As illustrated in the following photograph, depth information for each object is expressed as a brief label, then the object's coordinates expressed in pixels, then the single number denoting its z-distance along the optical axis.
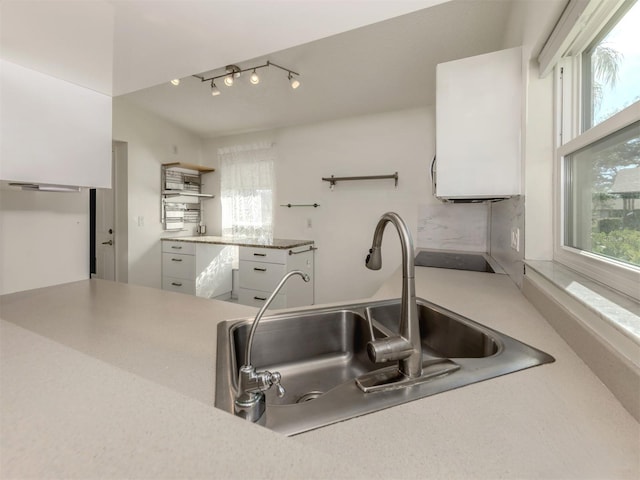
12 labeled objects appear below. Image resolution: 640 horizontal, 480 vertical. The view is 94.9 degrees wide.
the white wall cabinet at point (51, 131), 0.98
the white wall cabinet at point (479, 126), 1.43
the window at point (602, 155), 0.80
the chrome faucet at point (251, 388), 0.50
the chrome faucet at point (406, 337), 0.66
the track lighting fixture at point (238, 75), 2.39
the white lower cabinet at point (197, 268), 3.56
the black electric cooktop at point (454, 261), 2.01
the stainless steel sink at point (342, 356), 0.52
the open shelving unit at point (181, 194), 3.84
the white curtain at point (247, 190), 3.83
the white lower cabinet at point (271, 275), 3.11
